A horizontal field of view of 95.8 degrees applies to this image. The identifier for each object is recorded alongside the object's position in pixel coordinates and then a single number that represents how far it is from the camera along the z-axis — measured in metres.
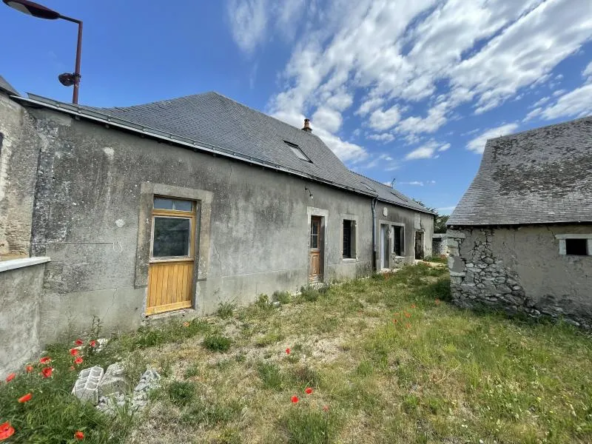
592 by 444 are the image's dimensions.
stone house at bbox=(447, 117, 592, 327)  5.39
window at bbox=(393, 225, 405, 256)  13.05
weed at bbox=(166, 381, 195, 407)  2.73
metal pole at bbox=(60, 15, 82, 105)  4.95
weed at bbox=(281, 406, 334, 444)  2.27
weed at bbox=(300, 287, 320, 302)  6.83
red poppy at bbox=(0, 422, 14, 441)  1.79
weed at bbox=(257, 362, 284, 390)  3.08
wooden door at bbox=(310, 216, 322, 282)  8.09
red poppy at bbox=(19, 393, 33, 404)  2.08
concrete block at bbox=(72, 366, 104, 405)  2.47
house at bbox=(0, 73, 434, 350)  3.60
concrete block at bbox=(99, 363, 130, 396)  2.66
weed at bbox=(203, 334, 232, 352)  3.95
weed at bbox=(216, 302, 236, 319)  5.30
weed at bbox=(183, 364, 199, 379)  3.23
